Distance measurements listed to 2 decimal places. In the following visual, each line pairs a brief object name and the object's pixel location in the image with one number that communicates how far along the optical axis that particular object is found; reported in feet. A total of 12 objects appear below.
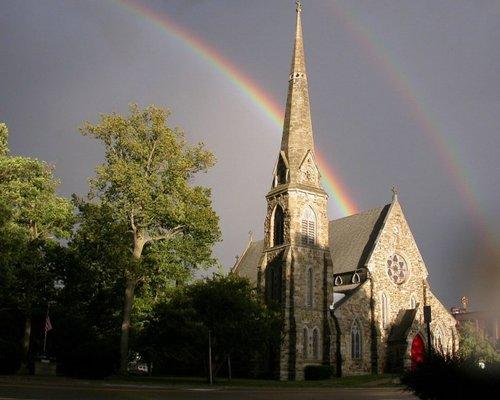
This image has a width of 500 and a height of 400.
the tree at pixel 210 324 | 119.14
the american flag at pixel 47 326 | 131.85
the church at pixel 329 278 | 159.53
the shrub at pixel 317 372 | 149.18
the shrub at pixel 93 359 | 116.26
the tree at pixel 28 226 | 126.62
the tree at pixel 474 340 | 166.11
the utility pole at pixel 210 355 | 115.96
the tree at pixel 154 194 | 131.75
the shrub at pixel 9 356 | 118.42
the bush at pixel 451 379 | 45.42
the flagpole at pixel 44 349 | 151.00
